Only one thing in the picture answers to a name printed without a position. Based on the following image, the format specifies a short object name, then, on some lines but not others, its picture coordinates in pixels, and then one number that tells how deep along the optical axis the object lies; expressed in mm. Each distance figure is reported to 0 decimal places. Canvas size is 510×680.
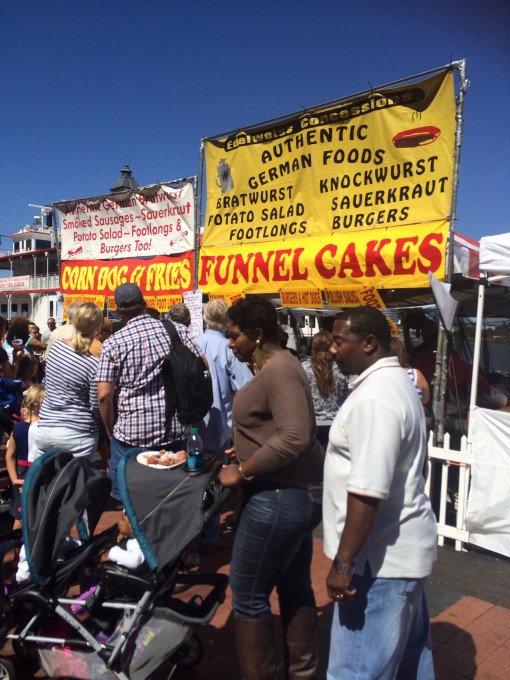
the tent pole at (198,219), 7387
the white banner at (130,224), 7691
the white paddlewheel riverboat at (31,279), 40844
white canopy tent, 4559
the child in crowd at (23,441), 4176
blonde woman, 4000
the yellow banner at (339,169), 5293
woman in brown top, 2422
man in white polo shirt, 1971
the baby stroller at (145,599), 2588
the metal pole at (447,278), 4977
